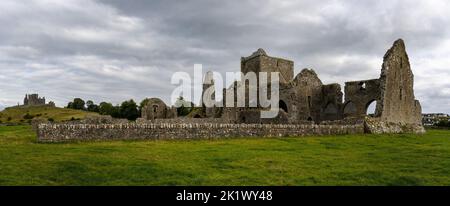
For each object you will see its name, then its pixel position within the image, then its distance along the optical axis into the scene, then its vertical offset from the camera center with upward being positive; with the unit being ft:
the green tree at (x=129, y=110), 285.21 +10.17
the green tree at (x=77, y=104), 418.61 +20.92
